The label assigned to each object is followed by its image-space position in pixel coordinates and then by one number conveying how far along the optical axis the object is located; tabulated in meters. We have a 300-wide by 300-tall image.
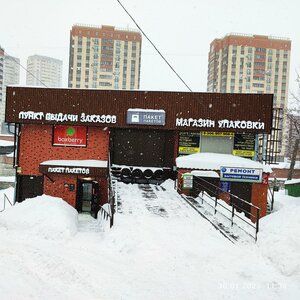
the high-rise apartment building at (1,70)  111.59
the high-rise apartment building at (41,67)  189.50
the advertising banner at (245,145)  20.19
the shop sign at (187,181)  15.92
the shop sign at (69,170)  19.17
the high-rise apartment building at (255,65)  92.19
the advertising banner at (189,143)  20.25
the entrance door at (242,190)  18.28
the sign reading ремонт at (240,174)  17.78
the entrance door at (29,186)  20.39
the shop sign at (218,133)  20.22
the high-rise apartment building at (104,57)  91.12
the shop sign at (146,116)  19.56
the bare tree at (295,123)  30.91
